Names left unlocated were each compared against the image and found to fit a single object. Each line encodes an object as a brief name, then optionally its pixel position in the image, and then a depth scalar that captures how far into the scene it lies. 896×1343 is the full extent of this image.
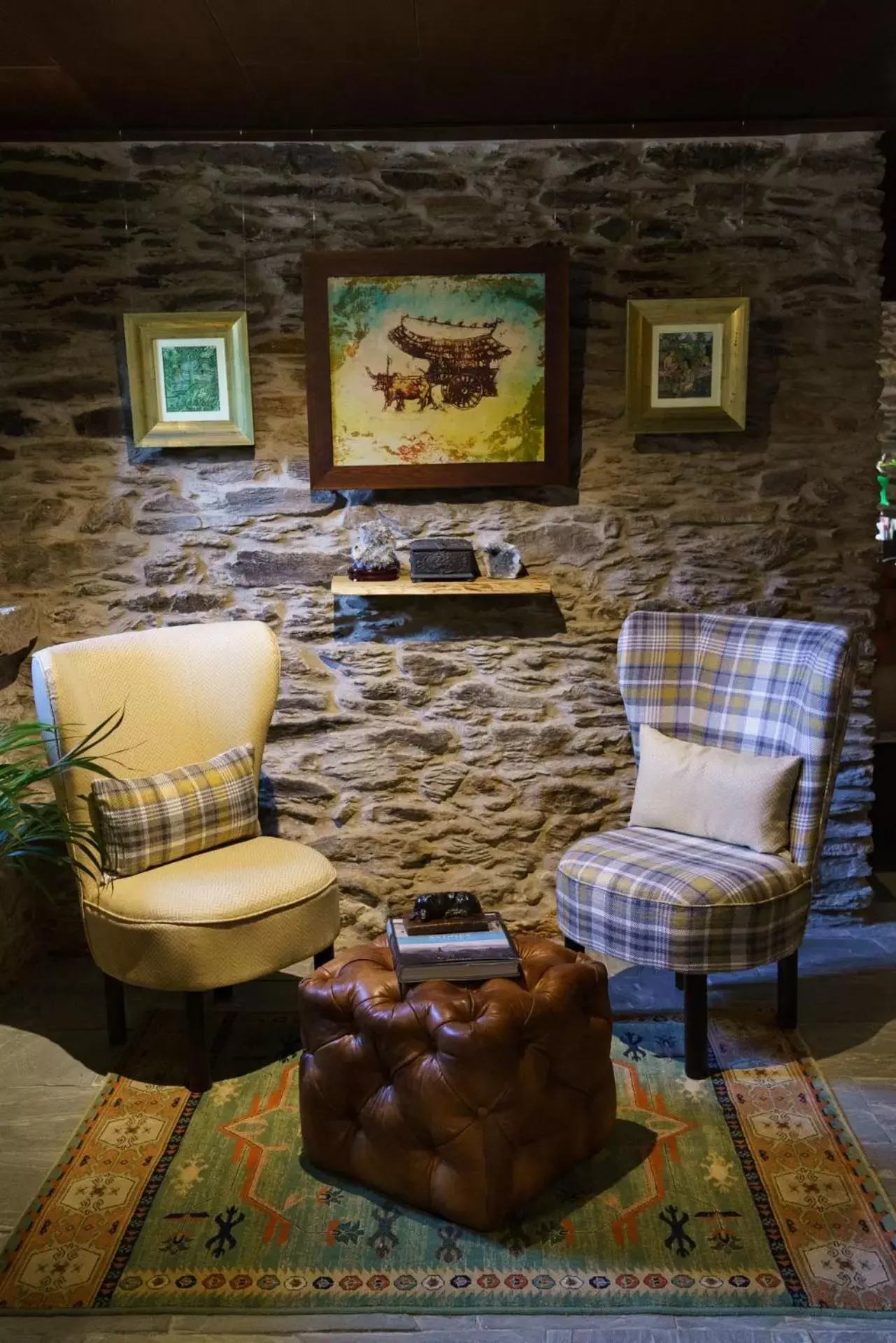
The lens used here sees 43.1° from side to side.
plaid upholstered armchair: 2.91
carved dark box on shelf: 3.66
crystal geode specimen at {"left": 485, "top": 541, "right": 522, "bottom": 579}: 3.72
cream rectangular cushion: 3.15
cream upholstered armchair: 2.89
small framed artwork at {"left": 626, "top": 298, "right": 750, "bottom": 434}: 3.67
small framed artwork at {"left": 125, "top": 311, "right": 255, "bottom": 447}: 3.68
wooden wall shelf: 3.60
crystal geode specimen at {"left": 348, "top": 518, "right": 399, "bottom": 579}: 3.67
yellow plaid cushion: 3.08
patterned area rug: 2.21
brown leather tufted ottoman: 2.33
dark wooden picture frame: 3.62
